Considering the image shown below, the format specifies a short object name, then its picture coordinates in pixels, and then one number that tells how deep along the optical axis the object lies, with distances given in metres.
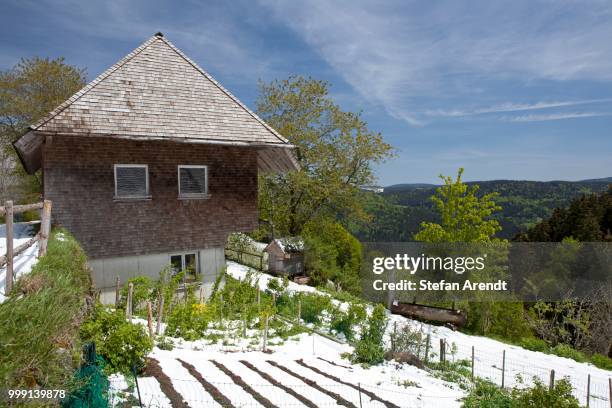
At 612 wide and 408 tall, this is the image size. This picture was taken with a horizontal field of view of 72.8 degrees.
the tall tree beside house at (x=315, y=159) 32.09
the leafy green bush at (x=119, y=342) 7.72
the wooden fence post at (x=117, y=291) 12.71
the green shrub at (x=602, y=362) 19.58
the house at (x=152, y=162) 12.52
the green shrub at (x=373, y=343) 12.30
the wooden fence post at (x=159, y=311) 11.41
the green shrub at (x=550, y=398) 7.59
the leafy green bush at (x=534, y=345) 20.70
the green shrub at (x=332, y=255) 28.52
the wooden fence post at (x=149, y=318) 10.54
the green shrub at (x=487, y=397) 9.37
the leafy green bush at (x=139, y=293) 13.12
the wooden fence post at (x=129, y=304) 11.30
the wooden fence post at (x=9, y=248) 5.32
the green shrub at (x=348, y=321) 14.45
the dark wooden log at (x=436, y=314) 21.98
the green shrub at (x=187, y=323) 11.77
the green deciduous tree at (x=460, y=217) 23.89
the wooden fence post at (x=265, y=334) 11.77
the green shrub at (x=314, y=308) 15.69
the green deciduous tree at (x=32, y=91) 27.38
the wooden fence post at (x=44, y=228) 7.88
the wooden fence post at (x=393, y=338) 13.89
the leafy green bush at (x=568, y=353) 19.83
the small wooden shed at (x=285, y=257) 27.59
